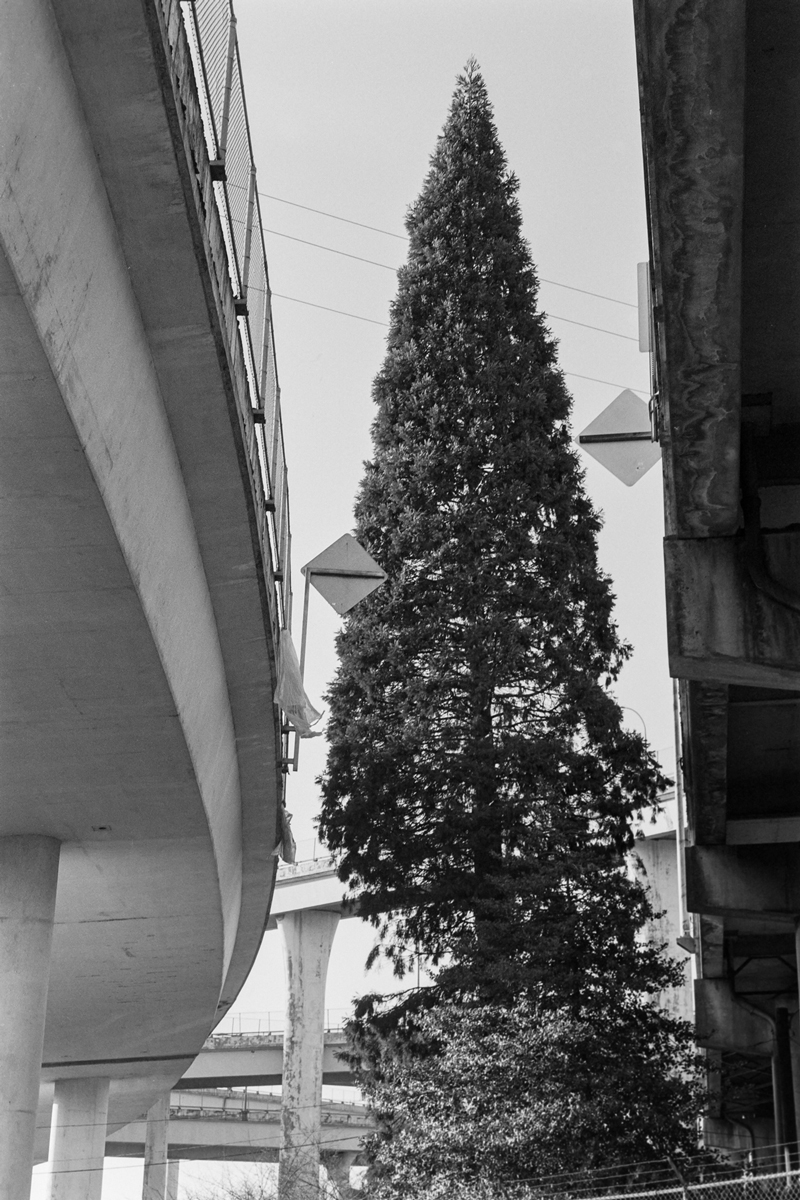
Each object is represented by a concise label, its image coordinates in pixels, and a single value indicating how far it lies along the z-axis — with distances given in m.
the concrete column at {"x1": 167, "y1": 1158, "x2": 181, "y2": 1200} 54.21
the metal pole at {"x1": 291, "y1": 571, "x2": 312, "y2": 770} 14.41
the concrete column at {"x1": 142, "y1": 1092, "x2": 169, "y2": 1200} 39.56
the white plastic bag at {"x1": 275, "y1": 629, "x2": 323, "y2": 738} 11.91
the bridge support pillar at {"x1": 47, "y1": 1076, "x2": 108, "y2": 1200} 23.78
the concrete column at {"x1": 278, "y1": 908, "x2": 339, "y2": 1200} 36.38
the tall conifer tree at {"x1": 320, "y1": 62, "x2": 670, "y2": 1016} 22.02
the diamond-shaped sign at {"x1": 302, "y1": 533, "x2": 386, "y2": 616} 13.14
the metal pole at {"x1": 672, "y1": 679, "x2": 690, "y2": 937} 13.53
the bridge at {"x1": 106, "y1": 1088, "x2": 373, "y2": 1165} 53.06
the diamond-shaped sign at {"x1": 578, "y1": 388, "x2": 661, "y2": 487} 10.73
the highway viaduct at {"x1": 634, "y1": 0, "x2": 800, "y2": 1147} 5.22
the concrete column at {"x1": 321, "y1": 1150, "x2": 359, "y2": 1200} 26.55
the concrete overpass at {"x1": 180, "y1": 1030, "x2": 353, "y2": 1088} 50.94
